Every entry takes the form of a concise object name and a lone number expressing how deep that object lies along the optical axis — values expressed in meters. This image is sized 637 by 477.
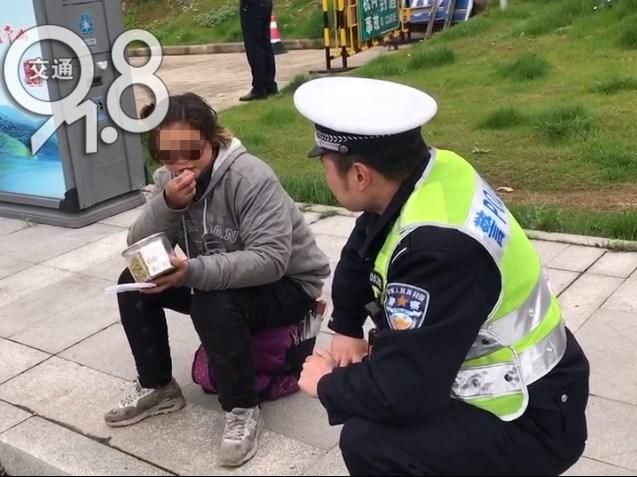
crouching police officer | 1.66
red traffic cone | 13.58
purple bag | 2.90
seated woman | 2.61
